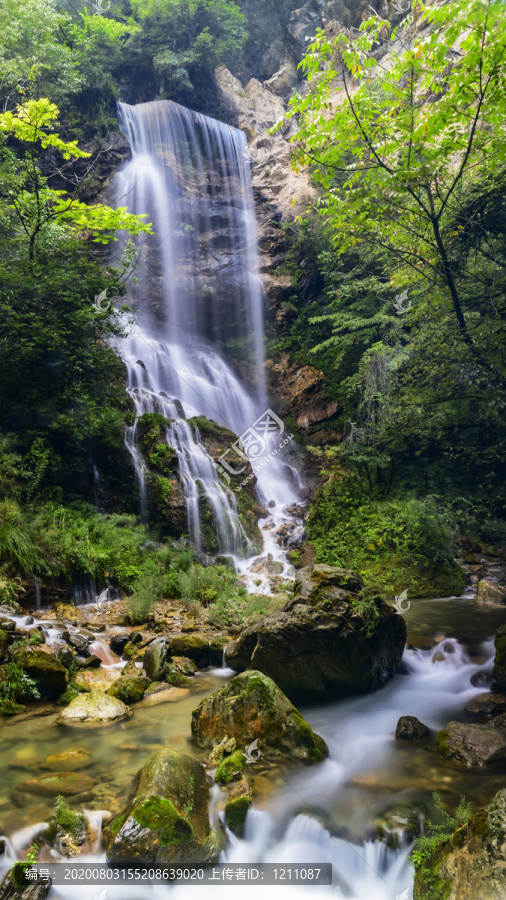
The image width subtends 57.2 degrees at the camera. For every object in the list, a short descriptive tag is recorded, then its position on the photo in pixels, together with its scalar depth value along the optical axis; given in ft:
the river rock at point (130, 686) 16.17
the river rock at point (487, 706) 15.14
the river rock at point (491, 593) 26.11
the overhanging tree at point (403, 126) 10.53
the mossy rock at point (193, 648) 20.13
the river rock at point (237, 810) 10.31
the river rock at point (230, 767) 11.47
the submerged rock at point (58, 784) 10.77
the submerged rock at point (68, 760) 11.81
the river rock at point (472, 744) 11.97
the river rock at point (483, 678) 17.04
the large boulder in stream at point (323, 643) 16.08
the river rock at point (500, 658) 15.97
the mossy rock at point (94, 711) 14.44
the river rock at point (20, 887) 8.28
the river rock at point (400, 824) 10.02
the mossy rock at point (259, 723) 12.62
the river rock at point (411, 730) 14.17
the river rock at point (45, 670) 15.39
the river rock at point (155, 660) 17.80
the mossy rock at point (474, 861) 6.72
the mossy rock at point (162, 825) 9.04
